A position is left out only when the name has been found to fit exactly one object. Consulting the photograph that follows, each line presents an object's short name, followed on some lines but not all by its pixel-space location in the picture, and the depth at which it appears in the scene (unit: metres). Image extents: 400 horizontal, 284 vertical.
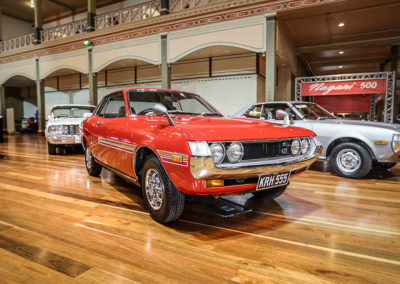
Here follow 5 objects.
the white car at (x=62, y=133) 7.14
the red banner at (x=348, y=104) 9.83
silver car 4.30
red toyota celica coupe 2.14
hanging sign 7.93
